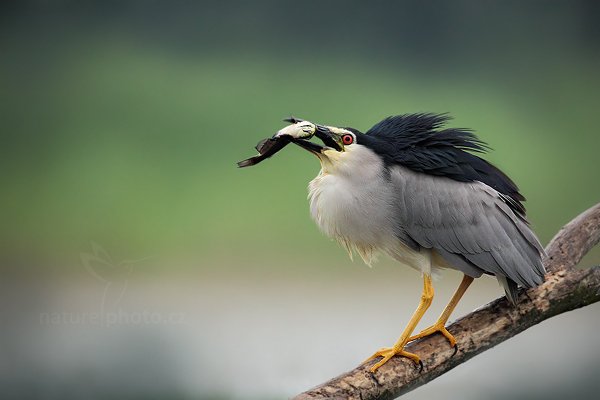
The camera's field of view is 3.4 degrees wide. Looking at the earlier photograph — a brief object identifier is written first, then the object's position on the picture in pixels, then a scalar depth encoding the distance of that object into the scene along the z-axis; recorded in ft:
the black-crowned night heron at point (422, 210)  44.47
